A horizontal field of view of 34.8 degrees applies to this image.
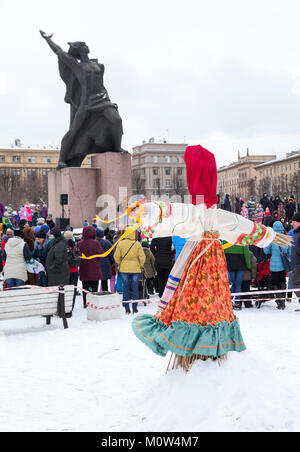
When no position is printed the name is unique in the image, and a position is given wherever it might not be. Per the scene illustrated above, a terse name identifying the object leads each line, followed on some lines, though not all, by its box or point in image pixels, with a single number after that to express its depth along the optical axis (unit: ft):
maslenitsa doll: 12.30
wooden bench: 24.17
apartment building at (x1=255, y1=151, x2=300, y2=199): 252.01
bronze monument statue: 56.59
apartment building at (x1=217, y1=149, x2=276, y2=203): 391.45
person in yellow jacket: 28.81
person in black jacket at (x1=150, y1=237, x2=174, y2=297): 30.35
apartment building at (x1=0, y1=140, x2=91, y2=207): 303.27
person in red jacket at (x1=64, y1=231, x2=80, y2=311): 30.35
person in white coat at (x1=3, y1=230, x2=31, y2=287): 28.48
